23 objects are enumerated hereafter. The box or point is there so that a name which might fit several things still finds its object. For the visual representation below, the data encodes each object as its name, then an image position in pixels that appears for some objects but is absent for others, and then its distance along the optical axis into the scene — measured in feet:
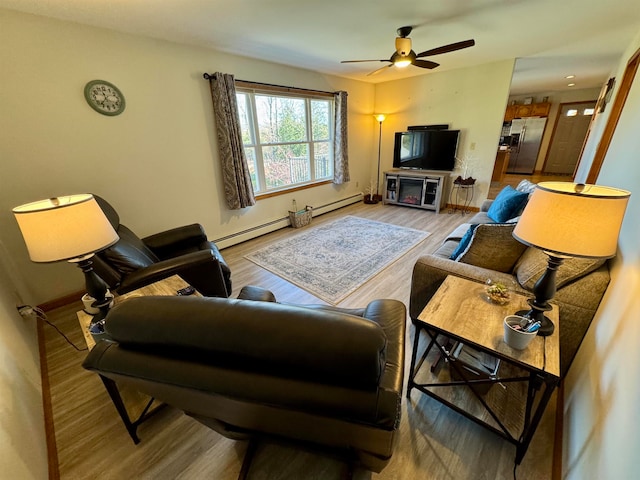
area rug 8.71
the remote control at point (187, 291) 4.94
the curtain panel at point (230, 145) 9.71
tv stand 15.39
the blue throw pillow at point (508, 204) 7.82
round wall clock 7.37
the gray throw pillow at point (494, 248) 5.25
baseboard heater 11.71
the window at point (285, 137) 11.61
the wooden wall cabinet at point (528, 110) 23.91
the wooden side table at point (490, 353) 3.42
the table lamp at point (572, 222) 2.93
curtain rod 9.49
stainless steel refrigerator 24.93
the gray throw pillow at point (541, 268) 4.33
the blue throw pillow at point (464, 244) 6.03
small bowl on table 4.35
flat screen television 15.10
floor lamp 16.90
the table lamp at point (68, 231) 3.65
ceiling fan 7.97
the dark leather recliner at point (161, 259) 5.32
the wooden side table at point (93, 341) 3.88
